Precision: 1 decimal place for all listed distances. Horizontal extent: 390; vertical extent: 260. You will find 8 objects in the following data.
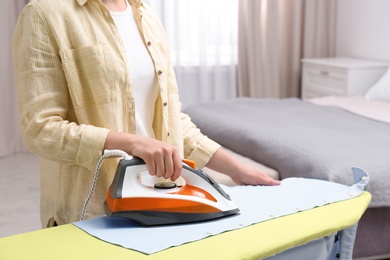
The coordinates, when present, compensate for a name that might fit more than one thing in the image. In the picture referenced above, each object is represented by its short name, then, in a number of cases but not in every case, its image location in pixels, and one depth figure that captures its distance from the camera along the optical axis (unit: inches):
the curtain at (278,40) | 199.0
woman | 43.9
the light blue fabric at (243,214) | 39.3
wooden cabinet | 172.9
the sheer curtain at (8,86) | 178.1
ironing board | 37.1
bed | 89.9
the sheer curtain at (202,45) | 191.6
